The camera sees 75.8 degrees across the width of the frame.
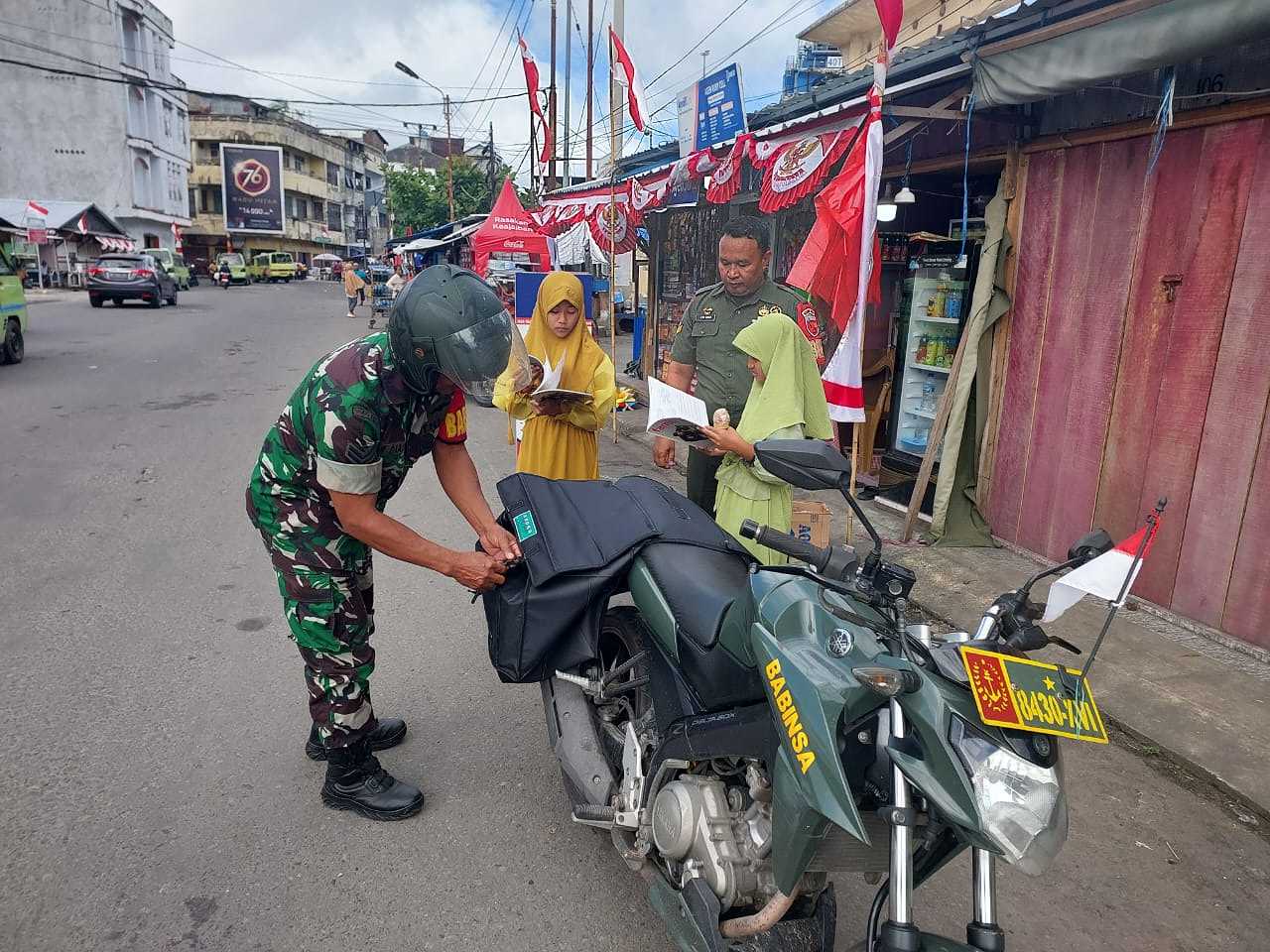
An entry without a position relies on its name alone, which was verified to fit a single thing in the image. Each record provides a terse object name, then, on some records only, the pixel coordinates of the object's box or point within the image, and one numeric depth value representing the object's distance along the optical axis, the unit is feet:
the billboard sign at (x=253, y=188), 171.01
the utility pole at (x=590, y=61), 58.18
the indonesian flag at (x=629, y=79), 27.84
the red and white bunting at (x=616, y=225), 30.07
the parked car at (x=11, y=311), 36.04
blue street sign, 21.91
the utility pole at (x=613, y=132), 29.19
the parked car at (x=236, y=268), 134.66
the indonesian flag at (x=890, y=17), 14.82
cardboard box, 11.92
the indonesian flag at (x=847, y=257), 15.08
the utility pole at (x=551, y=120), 53.88
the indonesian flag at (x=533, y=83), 48.67
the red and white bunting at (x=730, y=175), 20.08
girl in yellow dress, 12.67
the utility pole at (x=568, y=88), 70.85
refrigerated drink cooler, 19.66
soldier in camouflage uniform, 6.91
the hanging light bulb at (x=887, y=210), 19.79
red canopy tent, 42.96
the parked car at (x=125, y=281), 74.43
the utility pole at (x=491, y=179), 104.94
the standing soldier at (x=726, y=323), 11.65
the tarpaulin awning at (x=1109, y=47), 10.42
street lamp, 86.39
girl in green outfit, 9.45
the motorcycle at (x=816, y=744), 4.24
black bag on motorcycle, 7.34
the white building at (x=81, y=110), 113.50
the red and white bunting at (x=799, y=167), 17.01
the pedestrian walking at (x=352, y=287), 77.30
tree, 136.05
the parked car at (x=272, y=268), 155.53
